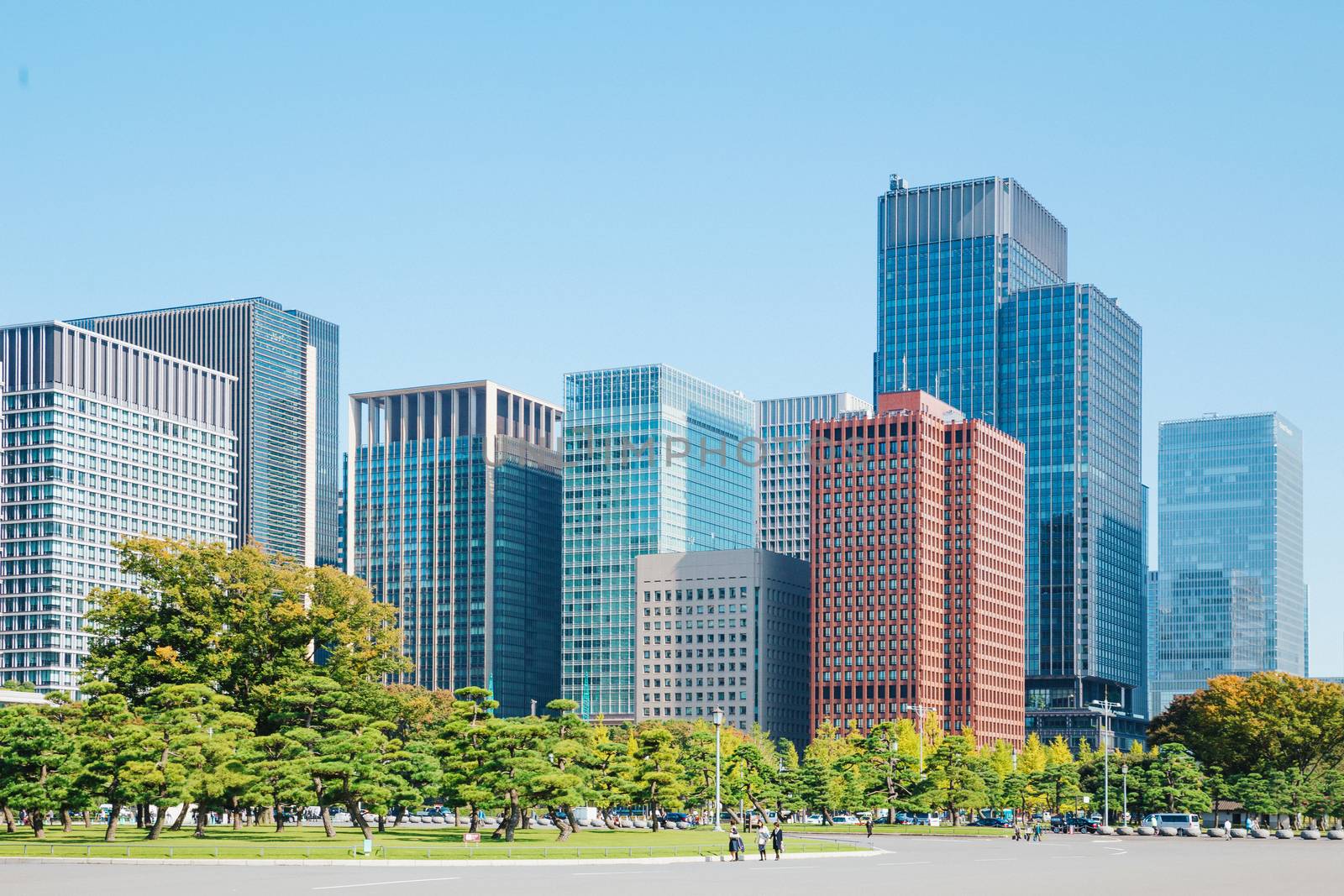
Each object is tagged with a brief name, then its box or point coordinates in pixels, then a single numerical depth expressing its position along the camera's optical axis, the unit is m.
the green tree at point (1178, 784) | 154.38
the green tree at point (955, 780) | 149.88
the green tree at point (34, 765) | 97.88
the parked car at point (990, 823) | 163.75
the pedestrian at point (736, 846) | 87.69
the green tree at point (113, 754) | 93.31
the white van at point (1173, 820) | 154.00
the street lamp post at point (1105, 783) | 149.25
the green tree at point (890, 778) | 147.38
